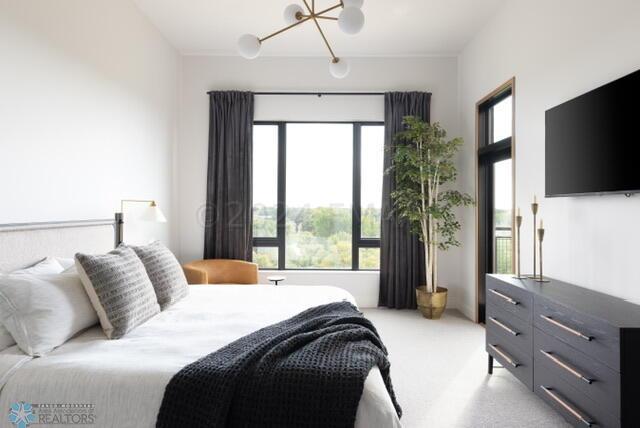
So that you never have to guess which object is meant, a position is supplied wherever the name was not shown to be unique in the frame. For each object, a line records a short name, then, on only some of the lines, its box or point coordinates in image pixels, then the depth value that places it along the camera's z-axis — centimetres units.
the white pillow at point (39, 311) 155
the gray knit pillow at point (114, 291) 181
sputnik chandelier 210
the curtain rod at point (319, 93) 450
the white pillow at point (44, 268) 189
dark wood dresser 155
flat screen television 192
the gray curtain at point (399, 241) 443
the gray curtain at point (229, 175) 443
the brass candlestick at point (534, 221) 259
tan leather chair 405
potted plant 398
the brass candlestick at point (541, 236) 248
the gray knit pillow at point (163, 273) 232
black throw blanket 128
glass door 356
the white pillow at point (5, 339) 155
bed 134
